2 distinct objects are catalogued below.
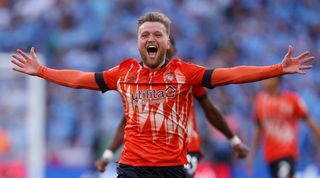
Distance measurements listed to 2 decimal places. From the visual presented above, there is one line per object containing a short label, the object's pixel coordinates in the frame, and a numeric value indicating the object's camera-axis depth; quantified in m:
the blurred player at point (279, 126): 22.75
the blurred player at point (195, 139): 16.16
